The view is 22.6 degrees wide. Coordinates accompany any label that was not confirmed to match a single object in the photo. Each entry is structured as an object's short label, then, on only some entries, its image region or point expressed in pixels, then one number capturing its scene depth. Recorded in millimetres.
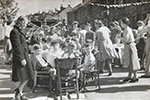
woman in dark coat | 7293
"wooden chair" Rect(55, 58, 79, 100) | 7574
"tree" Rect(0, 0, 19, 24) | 30936
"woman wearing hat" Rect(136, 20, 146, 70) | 12328
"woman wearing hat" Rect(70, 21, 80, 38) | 12962
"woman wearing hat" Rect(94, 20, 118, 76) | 11312
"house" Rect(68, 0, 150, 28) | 18078
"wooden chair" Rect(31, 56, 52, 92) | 8523
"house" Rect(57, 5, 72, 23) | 31759
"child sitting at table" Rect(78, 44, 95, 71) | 8555
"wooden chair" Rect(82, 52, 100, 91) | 8586
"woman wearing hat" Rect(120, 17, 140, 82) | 9539
